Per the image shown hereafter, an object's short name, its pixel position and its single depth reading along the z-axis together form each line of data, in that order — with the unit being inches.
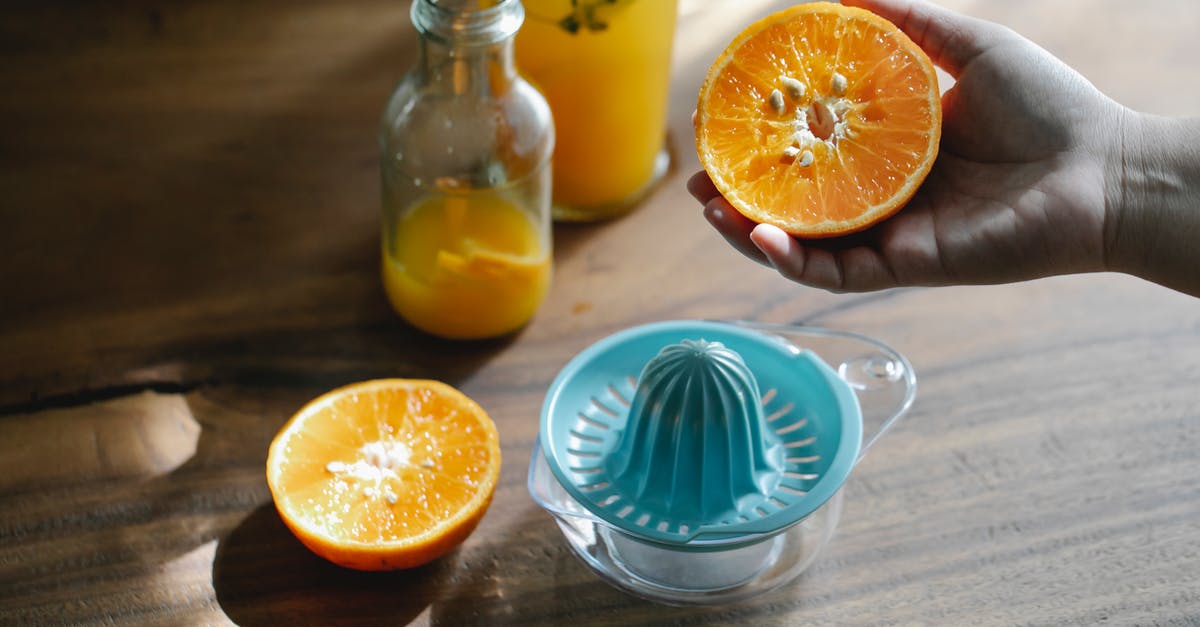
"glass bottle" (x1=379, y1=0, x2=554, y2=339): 32.1
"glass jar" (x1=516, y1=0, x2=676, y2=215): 33.9
